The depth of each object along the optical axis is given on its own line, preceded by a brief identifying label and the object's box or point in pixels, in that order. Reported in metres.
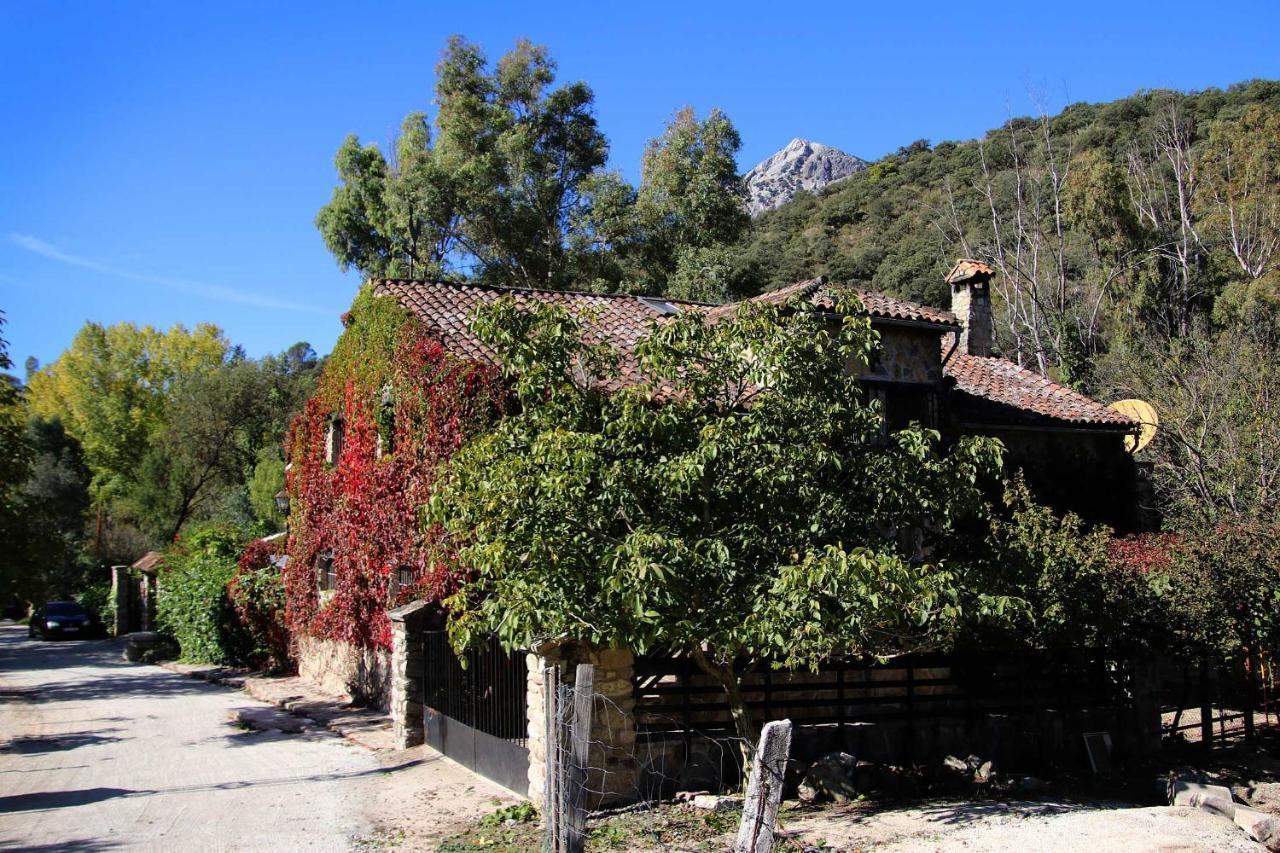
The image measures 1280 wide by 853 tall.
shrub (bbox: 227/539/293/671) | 22.62
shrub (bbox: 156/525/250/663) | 25.20
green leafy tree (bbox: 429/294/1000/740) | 8.64
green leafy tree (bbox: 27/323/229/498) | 52.97
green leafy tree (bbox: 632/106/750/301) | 32.16
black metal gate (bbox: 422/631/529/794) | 11.09
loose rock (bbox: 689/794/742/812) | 9.86
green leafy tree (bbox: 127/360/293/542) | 45.91
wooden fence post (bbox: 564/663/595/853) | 6.59
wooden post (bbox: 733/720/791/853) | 6.09
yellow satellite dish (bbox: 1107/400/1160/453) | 19.23
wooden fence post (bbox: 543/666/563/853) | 7.19
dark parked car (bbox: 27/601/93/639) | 38.50
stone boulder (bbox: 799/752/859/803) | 10.37
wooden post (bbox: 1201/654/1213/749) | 12.55
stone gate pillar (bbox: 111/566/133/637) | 39.12
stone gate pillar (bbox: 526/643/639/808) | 10.09
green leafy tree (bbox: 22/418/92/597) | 43.59
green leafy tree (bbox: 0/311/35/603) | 17.17
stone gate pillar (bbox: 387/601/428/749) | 13.77
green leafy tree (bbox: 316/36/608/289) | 32.31
